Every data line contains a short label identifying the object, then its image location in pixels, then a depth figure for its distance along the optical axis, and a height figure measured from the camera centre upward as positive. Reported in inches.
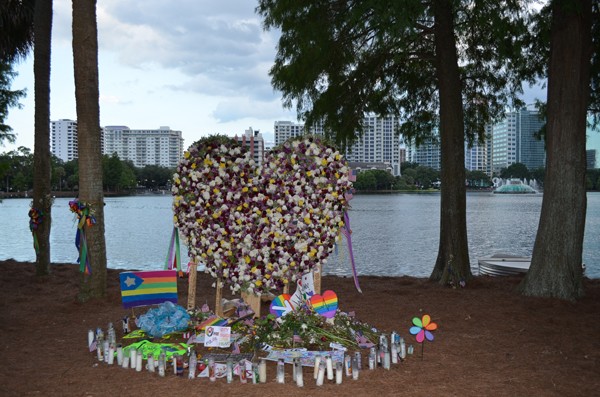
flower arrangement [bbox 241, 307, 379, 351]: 242.4 -64.0
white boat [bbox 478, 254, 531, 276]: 486.9 -68.6
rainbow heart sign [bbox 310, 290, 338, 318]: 253.8 -52.2
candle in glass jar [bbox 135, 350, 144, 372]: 219.0 -67.8
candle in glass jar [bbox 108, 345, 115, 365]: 227.5 -67.9
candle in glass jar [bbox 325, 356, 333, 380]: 204.4 -65.9
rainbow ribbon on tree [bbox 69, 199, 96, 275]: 350.9 -24.3
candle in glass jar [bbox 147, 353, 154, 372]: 216.1 -67.6
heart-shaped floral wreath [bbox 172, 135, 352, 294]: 263.7 -9.1
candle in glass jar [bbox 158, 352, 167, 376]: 212.3 -67.0
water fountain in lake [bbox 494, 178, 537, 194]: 5948.3 +18.8
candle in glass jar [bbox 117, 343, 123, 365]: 225.5 -67.5
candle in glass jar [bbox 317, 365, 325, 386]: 200.2 -67.2
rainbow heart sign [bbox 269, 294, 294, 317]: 256.7 -54.3
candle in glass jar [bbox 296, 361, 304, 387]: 199.6 -67.3
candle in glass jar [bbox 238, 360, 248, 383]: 206.2 -67.9
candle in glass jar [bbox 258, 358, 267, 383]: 204.2 -67.1
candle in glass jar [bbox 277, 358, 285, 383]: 202.1 -66.5
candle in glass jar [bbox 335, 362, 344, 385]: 201.3 -66.6
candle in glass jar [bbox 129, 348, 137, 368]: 220.5 -66.7
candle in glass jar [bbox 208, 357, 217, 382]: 209.5 -67.9
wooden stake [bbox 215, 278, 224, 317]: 281.8 -58.8
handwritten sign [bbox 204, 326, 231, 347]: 239.5 -63.5
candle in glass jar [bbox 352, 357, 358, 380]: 206.7 -67.3
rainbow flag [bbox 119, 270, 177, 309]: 286.5 -51.6
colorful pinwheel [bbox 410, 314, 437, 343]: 221.3 -55.2
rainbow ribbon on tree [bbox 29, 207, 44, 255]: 438.9 -24.8
